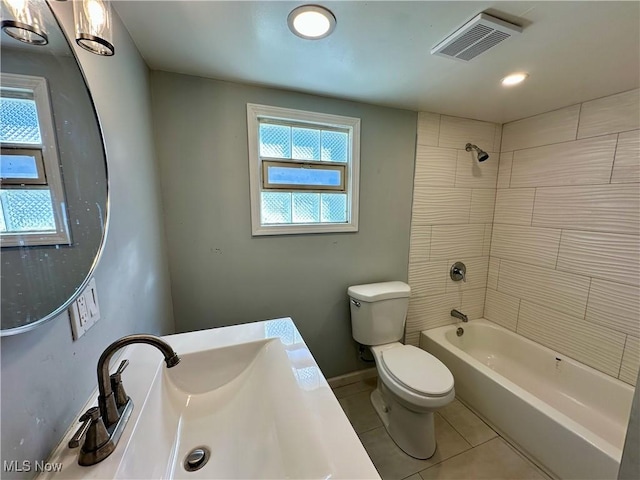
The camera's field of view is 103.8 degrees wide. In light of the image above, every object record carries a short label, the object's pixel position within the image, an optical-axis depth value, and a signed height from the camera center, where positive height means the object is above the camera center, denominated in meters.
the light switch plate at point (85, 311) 0.62 -0.28
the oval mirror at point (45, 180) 0.45 +0.05
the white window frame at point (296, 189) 1.52 +0.27
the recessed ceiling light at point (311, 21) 0.90 +0.70
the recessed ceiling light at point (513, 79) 1.35 +0.71
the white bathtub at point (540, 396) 1.25 -1.20
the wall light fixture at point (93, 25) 0.56 +0.41
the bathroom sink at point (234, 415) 0.56 -0.58
